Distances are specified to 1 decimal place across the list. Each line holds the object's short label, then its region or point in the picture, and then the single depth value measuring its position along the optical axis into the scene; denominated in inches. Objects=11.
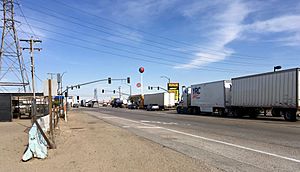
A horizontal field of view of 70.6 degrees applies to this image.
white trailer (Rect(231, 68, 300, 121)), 671.6
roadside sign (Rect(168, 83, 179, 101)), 2126.5
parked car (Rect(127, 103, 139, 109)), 2150.6
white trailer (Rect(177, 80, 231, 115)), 954.5
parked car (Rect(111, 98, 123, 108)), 2617.8
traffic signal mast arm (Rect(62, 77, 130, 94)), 1558.9
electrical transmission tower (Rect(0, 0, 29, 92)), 1021.3
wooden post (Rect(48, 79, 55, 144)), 315.7
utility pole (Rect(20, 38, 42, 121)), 898.0
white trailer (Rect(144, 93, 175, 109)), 1661.1
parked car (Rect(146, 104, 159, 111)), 1693.8
